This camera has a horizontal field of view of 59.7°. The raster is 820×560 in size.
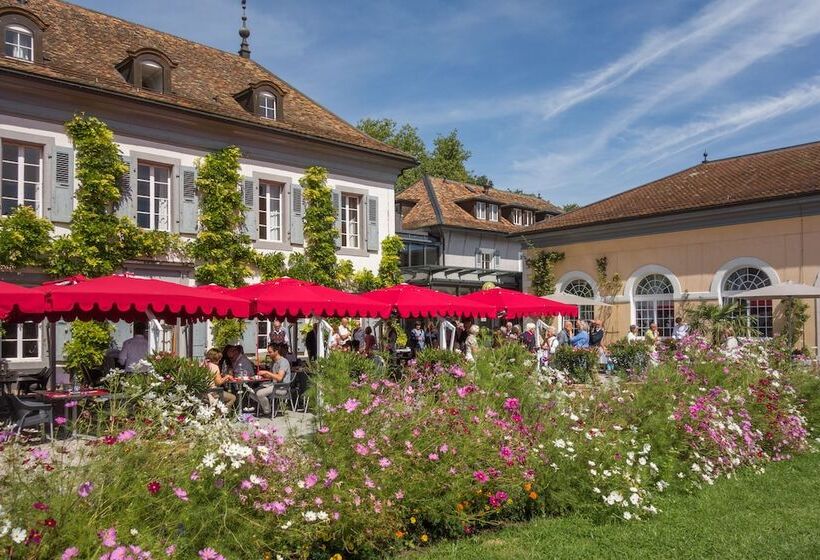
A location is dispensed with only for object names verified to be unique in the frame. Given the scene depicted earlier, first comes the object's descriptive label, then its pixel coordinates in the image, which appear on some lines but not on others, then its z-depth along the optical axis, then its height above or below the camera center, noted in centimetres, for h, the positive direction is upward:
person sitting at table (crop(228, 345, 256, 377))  1053 -115
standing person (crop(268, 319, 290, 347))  1599 -105
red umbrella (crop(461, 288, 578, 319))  1515 -41
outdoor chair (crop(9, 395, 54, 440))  760 -133
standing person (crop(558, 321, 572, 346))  1675 -129
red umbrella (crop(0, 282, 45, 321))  810 -11
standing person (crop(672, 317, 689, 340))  1577 -107
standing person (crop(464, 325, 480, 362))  1472 -106
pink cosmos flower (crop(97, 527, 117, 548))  330 -116
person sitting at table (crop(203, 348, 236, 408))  946 -119
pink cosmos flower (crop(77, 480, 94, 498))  355 -100
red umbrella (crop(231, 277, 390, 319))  1072 -21
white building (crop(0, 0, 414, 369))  1432 +372
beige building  1881 +135
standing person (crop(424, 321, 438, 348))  1856 -131
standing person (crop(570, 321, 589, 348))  1496 -117
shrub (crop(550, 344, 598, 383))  1333 -146
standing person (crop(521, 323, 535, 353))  1661 -124
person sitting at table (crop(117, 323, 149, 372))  1052 -91
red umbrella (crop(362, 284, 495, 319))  1264 -30
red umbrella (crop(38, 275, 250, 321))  846 -11
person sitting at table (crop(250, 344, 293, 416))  1004 -126
